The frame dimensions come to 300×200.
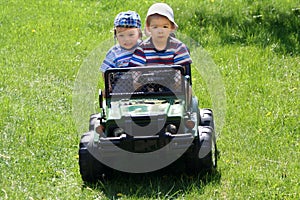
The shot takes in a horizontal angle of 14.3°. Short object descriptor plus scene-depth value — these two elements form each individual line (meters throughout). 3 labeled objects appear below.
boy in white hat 10.51
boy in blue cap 10.96
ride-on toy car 9.24
